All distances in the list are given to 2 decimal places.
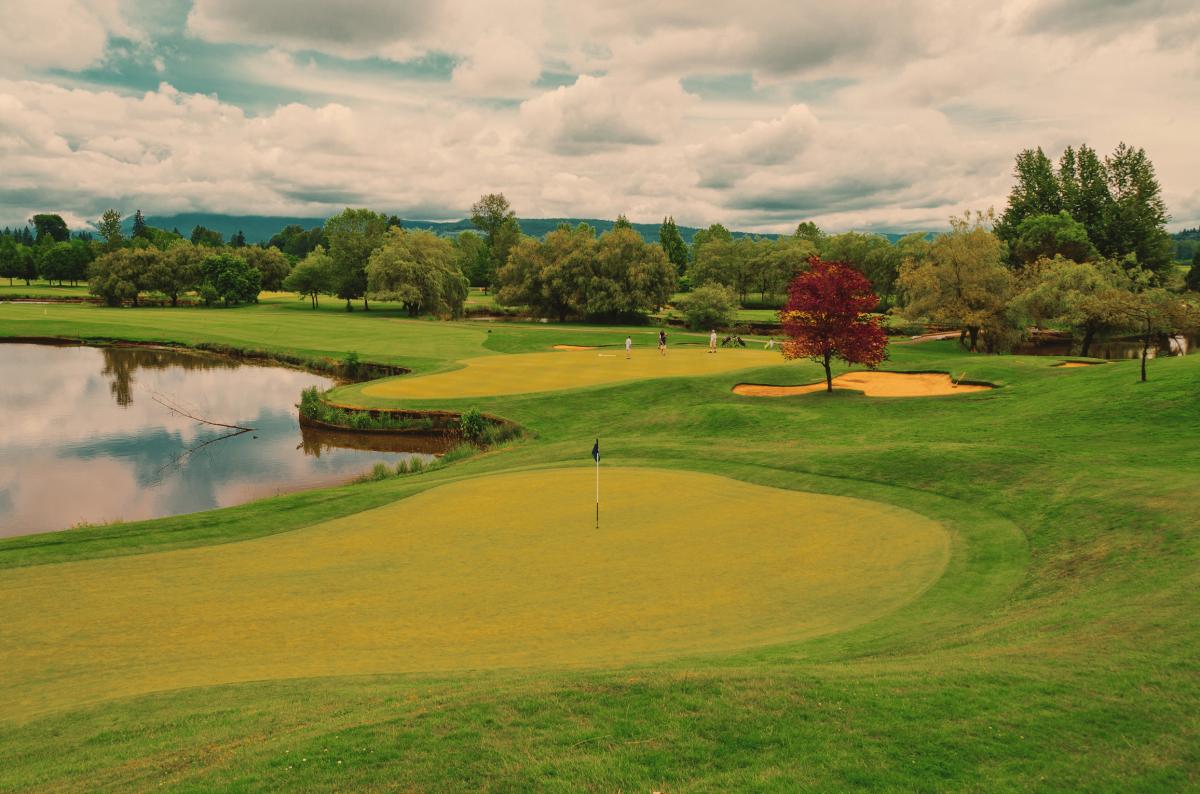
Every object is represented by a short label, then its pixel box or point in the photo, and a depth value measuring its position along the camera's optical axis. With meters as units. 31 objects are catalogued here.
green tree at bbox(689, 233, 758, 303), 120.25
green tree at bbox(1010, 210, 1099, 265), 77.94
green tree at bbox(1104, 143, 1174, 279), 90.94
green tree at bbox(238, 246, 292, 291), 127.31
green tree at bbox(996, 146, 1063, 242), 101.56
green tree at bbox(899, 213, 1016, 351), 59.97
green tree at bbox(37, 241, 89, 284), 143.62
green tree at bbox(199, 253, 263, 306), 110.46
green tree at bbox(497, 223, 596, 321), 92.44
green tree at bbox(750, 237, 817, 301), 114.88
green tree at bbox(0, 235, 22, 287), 153.75
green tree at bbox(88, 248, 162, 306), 105.88
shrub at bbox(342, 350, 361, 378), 54.39
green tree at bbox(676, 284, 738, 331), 85.38
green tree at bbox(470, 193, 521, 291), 149.62
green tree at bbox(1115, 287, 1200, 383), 30.99
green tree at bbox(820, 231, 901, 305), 106.06
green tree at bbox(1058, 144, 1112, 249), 97.62
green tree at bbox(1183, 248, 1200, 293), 106.82
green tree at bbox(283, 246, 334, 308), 113.62
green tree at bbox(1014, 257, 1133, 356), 54.81
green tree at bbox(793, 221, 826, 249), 163.61
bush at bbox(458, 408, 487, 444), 35.66
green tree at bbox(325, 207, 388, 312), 108.94
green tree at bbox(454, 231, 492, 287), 163.12
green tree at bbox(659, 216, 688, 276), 158.75
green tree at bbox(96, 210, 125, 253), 149.62
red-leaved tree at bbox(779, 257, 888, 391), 35.81
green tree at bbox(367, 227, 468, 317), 95.62
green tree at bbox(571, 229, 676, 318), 89.25
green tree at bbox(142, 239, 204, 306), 109.31
